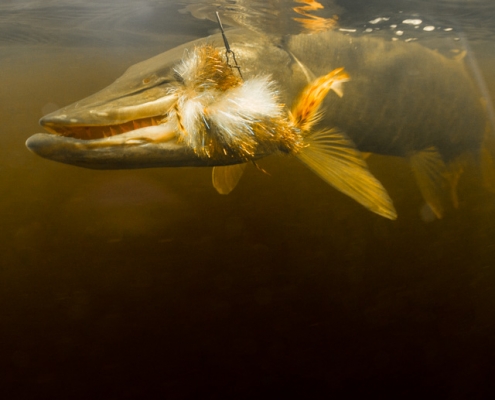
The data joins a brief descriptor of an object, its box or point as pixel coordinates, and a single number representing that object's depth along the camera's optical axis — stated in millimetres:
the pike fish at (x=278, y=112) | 1299
